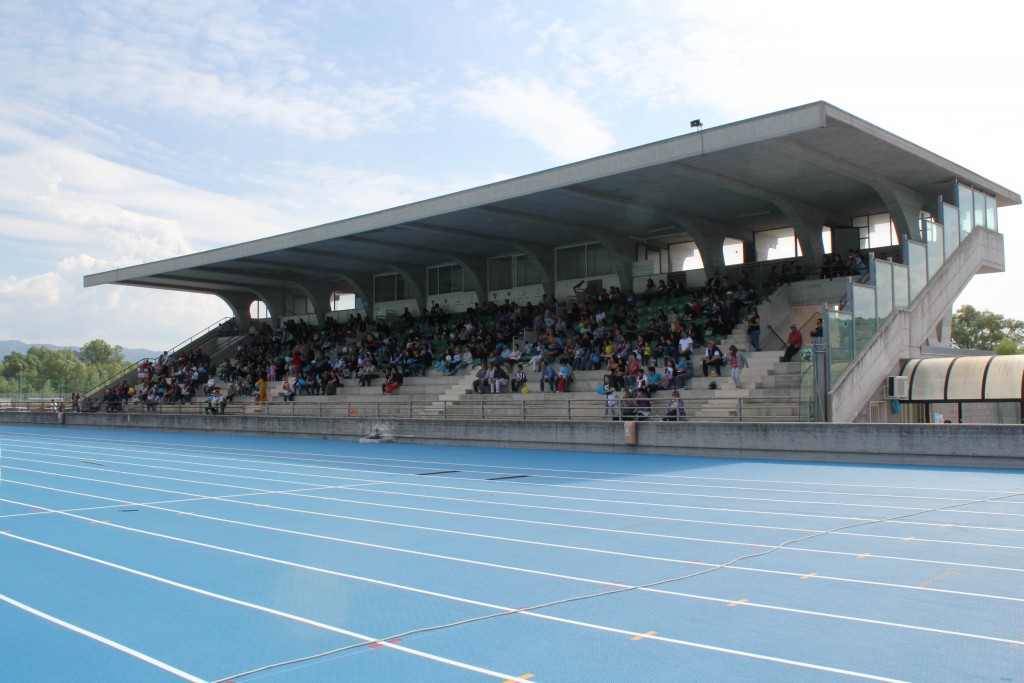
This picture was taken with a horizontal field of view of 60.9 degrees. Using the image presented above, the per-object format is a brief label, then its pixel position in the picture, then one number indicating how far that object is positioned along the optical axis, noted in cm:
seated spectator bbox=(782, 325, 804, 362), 2266
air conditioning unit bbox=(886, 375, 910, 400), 2158
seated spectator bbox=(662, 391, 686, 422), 1987
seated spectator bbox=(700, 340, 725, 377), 2283
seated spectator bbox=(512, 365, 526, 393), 2728
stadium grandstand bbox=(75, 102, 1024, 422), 2108
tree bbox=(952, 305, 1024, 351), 8500
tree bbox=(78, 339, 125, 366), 18312
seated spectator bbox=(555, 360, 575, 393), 2572
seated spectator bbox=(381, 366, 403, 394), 3148
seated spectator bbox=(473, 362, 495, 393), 2831
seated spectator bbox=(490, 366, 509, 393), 2789
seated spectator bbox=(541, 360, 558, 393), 2620
